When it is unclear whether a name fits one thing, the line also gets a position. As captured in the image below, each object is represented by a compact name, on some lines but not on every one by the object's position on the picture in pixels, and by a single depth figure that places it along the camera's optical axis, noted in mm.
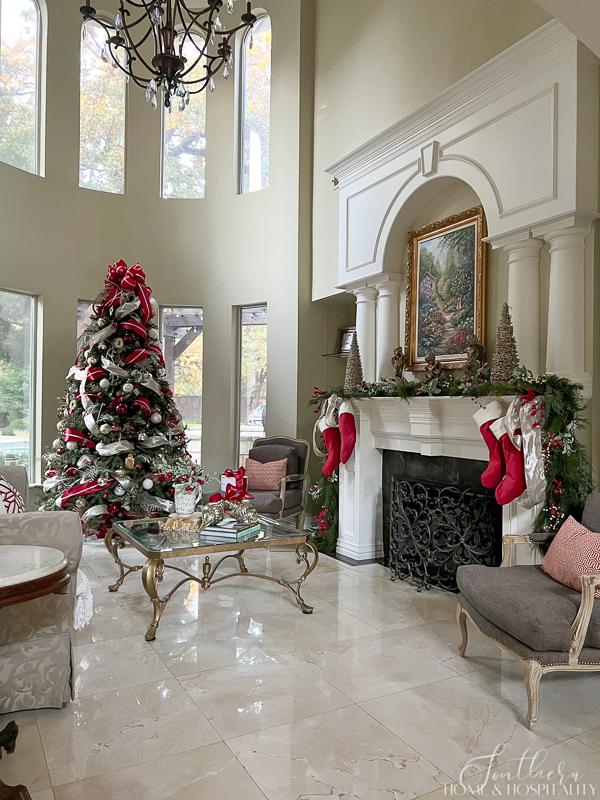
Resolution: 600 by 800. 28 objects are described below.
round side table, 2086
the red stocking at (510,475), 3740
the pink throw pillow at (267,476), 6078
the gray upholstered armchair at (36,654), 2621
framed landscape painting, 4637
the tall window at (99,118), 7254
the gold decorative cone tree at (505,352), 3878
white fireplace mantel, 4461
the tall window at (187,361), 7613
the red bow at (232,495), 4211
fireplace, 4211
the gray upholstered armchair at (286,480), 5754
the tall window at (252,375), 7395
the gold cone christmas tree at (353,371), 5305
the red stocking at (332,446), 5492
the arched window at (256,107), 7297
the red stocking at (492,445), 3896
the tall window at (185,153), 7684
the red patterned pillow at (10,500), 3354
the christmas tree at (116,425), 5797
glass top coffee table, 3518
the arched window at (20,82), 6562
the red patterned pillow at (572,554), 2855
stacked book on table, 3750
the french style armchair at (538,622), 2588
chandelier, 3742
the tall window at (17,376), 6527
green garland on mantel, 3605
